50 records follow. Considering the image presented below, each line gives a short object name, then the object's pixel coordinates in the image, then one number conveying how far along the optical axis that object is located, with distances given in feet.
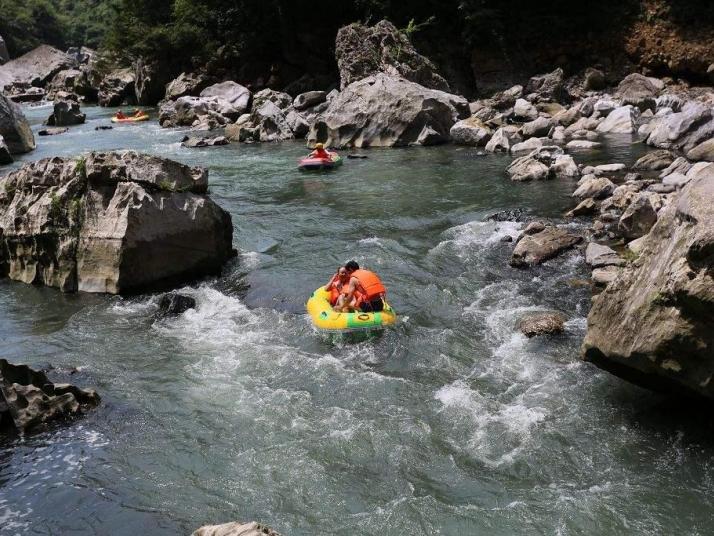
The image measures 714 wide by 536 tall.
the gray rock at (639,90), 84.62
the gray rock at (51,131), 102.17
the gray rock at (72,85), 153.69
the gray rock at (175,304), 36.50
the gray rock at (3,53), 225.82
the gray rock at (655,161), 58.49
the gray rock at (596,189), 51.78
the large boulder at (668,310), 19.74
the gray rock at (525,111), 85.81
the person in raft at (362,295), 33.65
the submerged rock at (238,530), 14.84
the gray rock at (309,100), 101.35
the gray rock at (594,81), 95.71
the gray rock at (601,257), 37.91
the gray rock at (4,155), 77.66
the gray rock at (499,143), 73.67
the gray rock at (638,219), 41.34
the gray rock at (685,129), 62.69
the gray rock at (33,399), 25.77
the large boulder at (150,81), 137.39
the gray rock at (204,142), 87.40
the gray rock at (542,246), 40.42
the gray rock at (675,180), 49.44
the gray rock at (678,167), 53.62
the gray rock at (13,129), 83.87
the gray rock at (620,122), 76.74
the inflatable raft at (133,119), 111.04
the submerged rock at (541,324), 31.09
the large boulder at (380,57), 94.89
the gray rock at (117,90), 143.13
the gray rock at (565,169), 60.54
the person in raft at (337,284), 35.68
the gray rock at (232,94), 109.91
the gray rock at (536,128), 77.77
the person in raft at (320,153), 70.10
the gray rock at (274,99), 103.04
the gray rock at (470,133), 77.61
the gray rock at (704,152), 56.70
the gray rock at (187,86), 126.52
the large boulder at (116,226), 39.17
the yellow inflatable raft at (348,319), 32.65
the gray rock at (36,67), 185.47
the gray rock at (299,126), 91.04
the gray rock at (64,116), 111.34
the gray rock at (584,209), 48.62
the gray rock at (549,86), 92.99
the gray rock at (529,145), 72.54
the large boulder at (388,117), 80.74
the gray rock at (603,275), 35.73
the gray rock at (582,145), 70.95
